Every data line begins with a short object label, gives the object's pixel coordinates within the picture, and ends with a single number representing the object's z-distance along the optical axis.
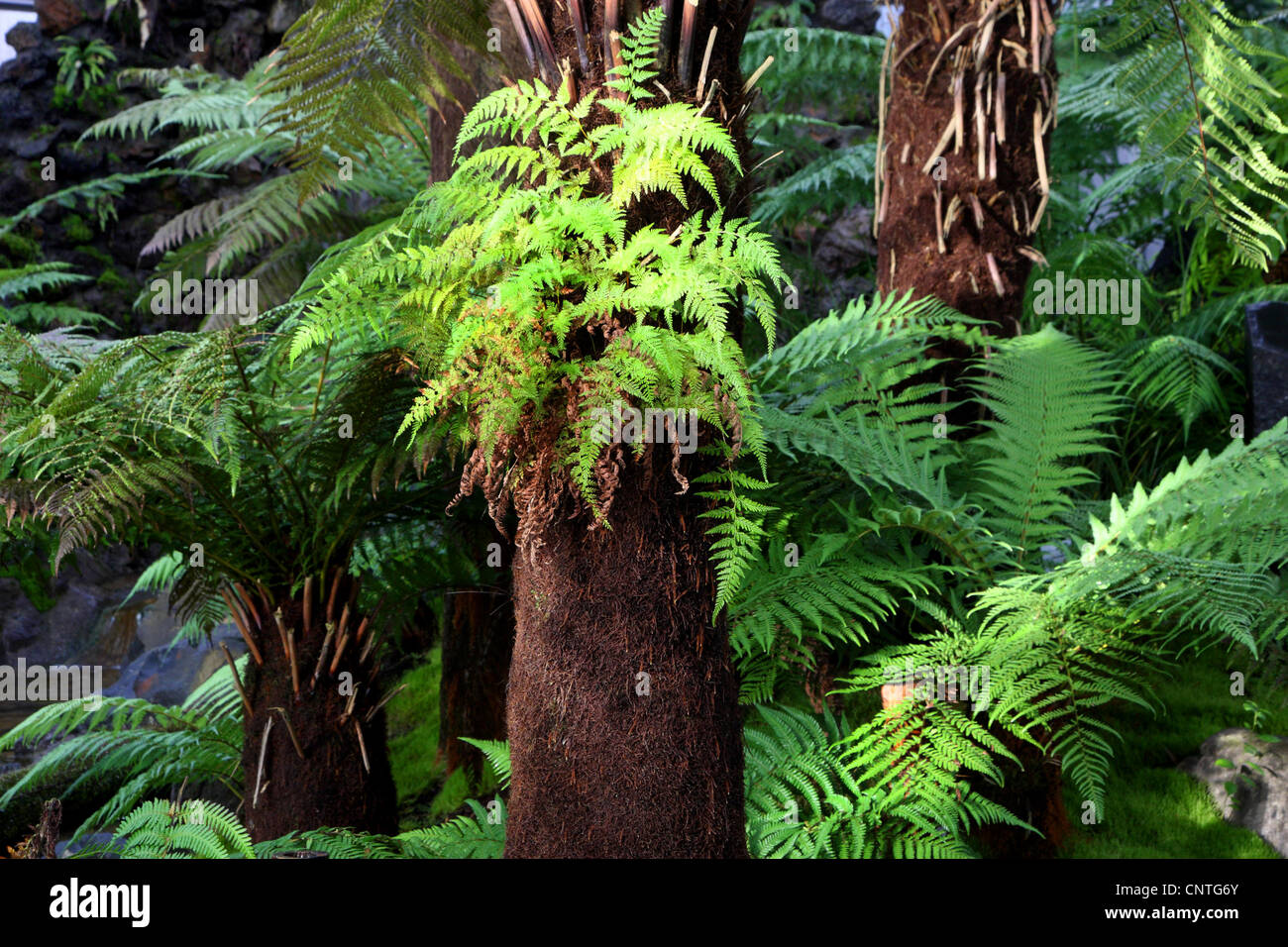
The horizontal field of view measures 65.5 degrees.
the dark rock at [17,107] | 6.58
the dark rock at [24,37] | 6.65
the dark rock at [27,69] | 6.58
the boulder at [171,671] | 4.39
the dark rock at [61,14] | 6.61
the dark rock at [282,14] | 6.73
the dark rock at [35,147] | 6.57
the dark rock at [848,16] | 6.57
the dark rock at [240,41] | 6.90
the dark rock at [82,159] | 6.58
